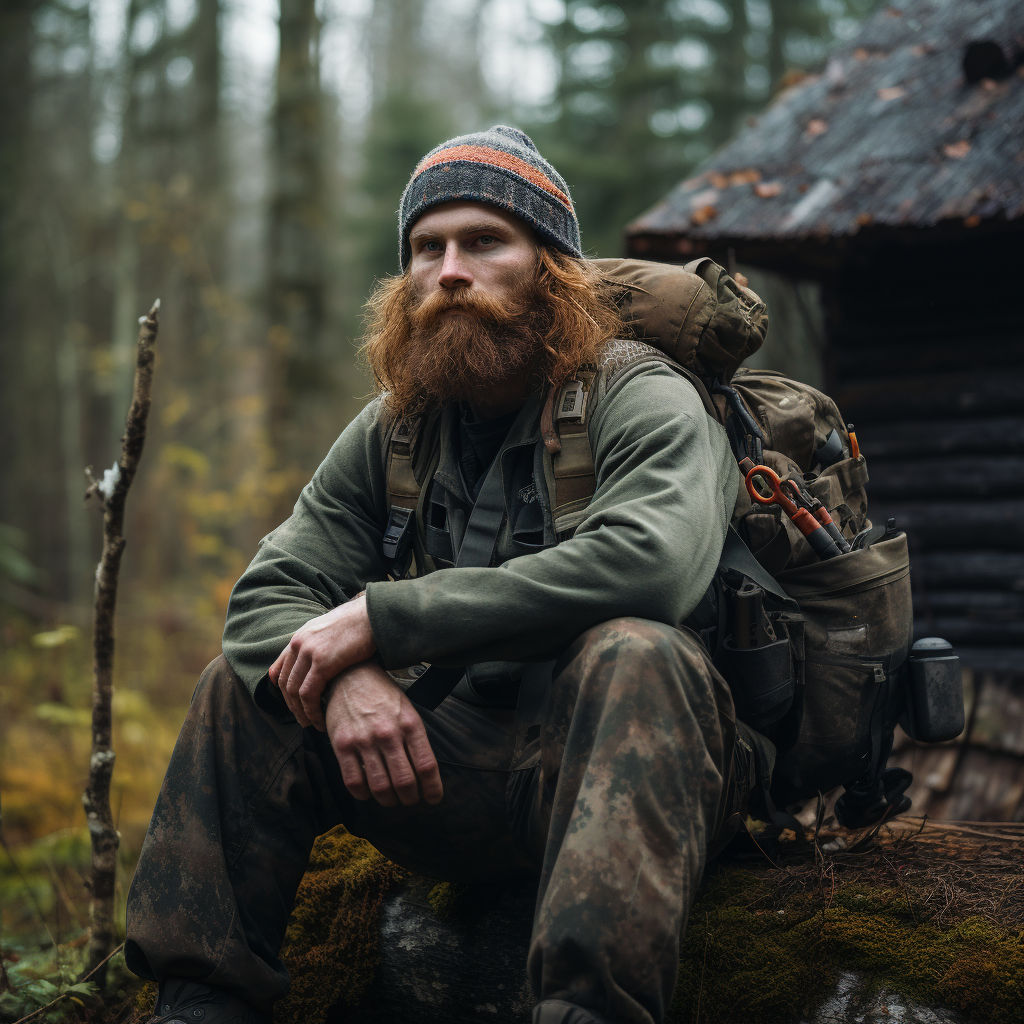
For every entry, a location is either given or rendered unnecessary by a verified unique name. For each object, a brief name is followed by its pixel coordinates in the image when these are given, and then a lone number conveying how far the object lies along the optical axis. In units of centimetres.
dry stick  291
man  184
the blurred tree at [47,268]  1170
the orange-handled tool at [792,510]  244
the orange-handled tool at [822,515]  252
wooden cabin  489
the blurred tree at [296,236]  852
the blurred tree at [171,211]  1065
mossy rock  224
